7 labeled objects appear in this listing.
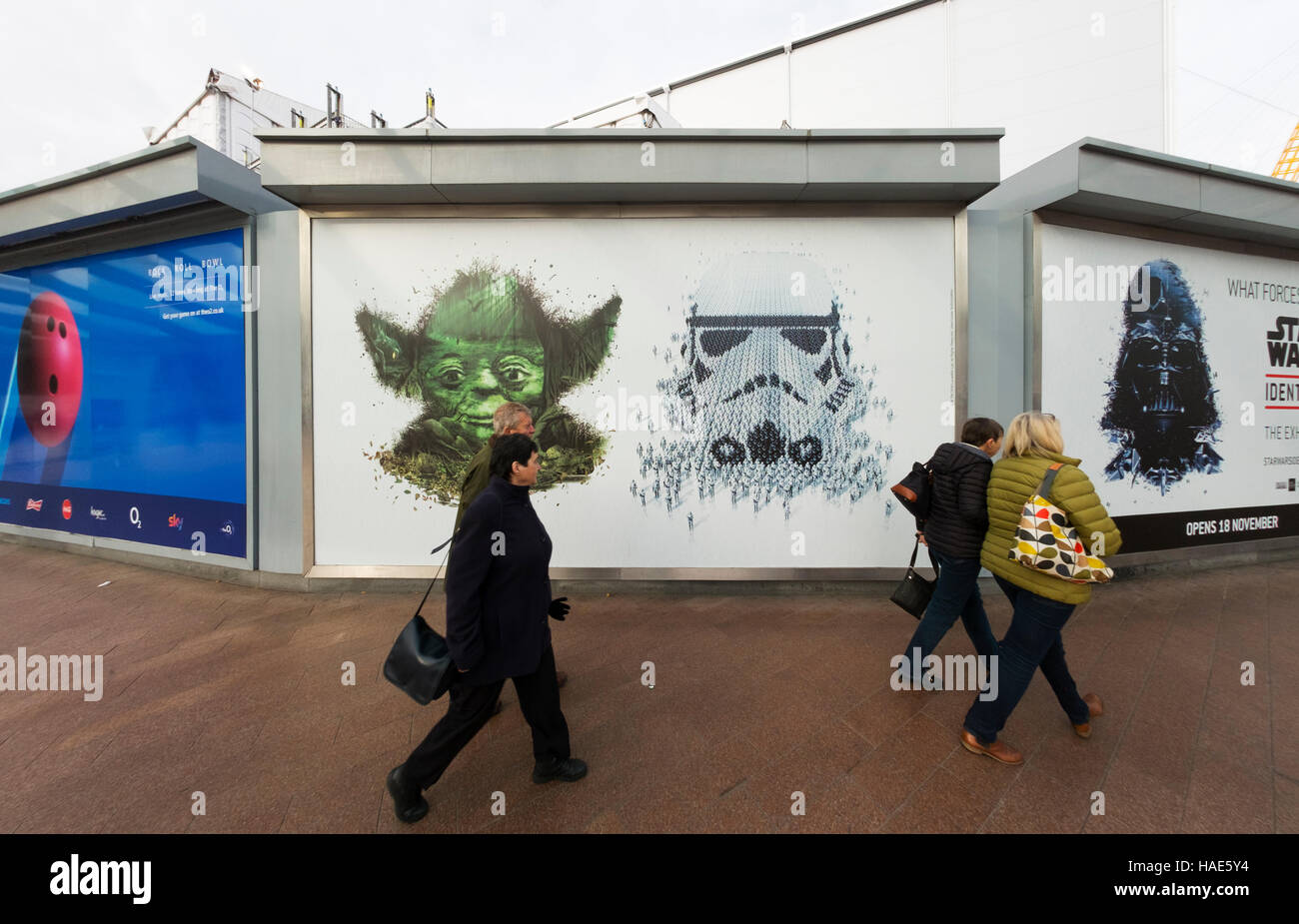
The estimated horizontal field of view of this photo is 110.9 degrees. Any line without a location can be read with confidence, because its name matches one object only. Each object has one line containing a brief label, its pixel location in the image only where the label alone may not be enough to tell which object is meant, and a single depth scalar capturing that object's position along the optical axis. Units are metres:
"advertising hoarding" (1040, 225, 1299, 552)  4.90
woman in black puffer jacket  2.55
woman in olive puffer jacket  2.11
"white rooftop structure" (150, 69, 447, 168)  7.57
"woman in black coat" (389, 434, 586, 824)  1.89
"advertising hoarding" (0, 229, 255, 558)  4.93
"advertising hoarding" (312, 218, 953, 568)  4.66
